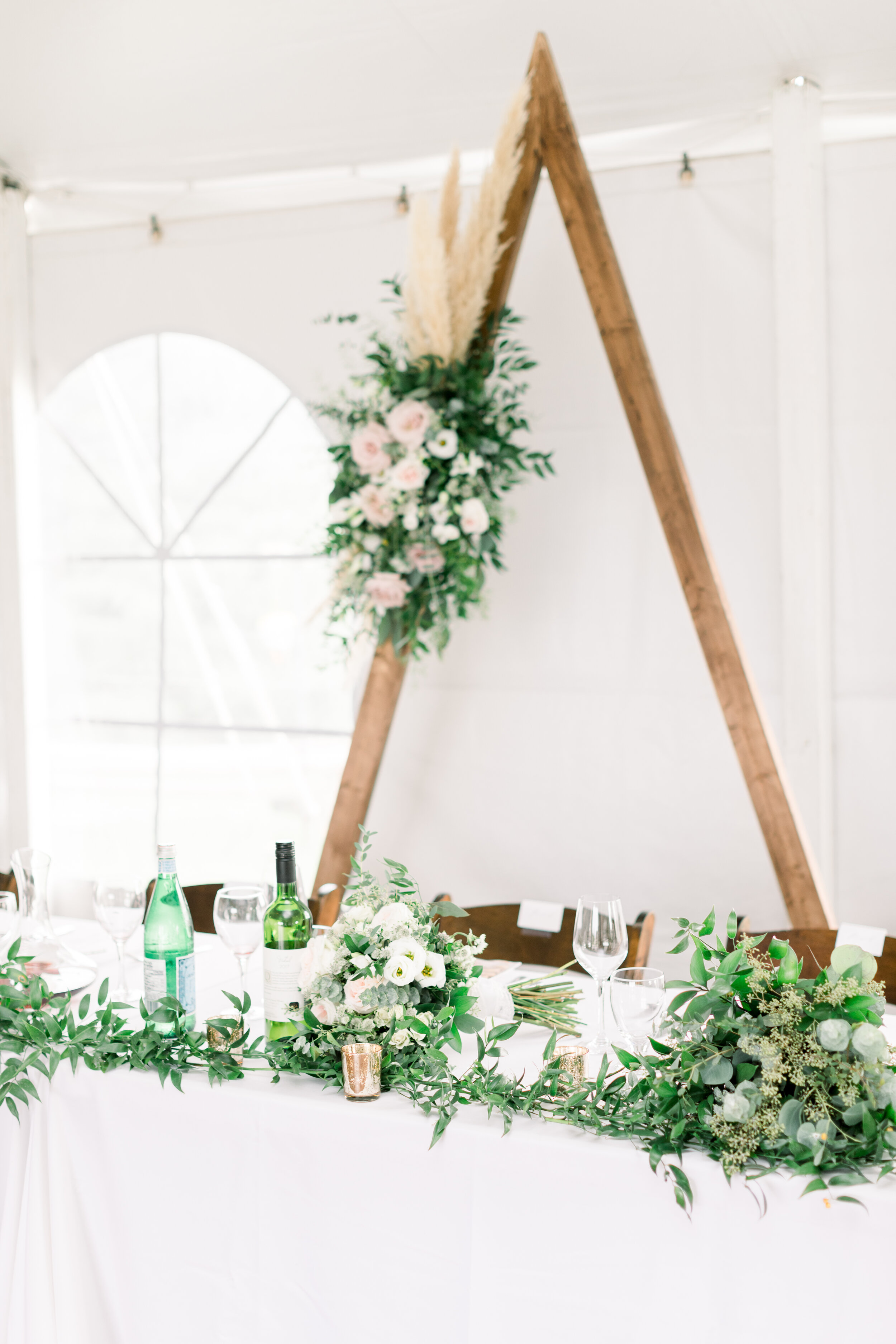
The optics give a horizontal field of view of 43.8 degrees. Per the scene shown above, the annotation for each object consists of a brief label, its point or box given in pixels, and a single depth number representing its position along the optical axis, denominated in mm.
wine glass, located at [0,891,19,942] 1807
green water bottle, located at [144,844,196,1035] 1539
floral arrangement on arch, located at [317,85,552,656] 2719
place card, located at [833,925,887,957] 1978
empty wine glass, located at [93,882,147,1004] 1707
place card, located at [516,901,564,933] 2178
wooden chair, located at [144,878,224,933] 2535
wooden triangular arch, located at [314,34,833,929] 2639
